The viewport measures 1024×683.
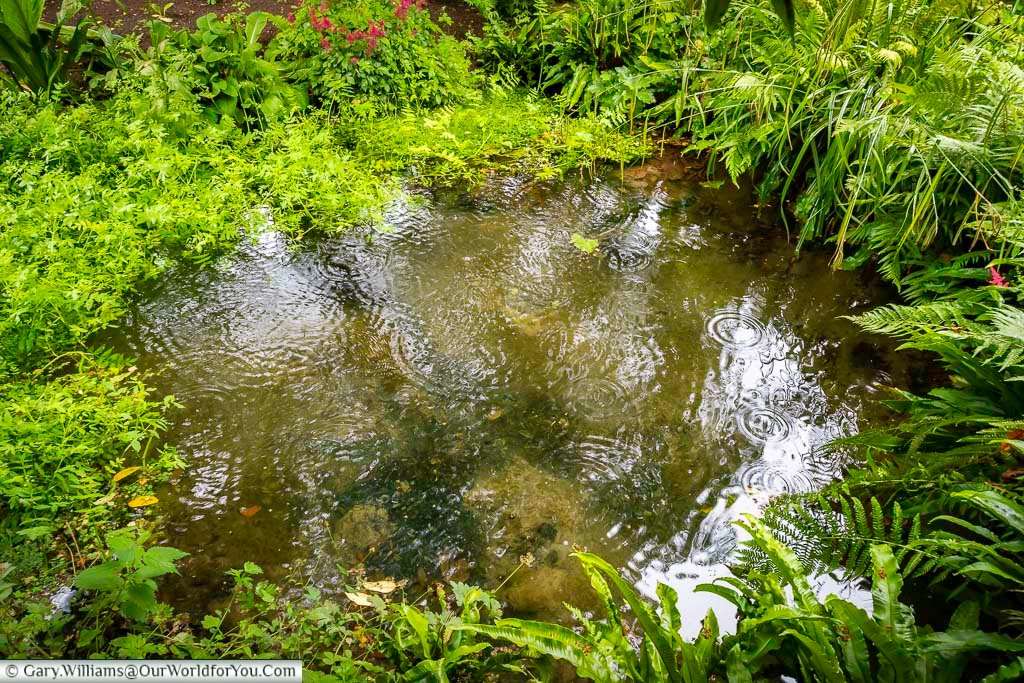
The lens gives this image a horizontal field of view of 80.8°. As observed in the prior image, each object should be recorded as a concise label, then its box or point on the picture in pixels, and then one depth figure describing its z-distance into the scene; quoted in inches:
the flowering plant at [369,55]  196.1
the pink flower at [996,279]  104.5
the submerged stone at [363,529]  89.7
